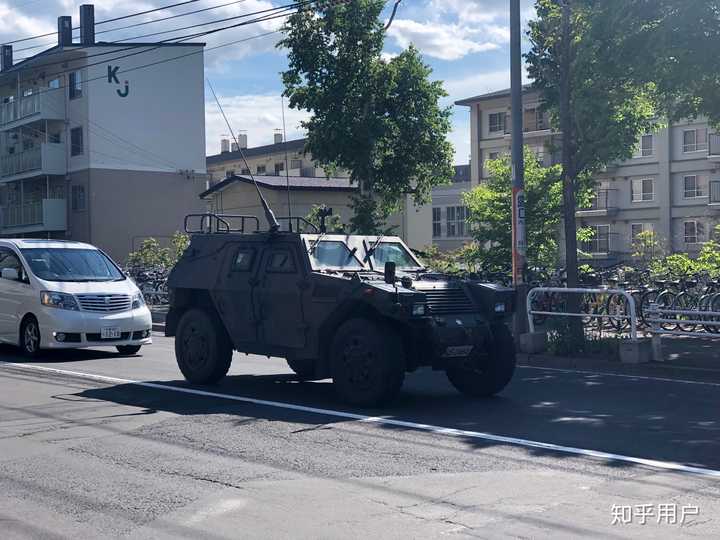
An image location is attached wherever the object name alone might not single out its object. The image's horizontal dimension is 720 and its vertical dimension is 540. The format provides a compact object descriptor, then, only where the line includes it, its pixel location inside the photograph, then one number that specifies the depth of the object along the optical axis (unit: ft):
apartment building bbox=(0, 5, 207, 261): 149.79
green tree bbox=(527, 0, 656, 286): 55.31
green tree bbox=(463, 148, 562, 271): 81.41
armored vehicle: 33.71
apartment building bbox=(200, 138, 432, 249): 138.62
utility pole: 54.95
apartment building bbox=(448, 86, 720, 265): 171.01
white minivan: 50.96
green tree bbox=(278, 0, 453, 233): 86.69
